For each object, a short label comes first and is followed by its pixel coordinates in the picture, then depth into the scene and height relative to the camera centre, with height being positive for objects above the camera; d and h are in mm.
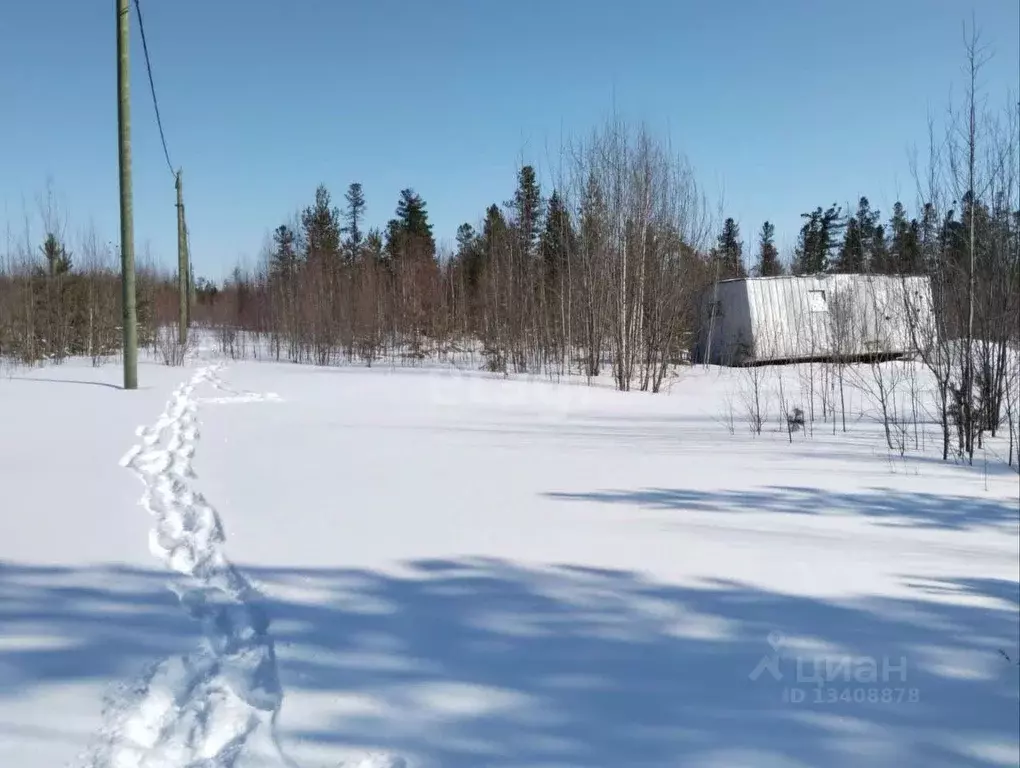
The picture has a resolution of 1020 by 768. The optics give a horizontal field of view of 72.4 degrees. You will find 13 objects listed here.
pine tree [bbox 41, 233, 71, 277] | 18188 +2967
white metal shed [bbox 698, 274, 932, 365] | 19047 +1240
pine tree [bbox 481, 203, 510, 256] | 20855 +4135
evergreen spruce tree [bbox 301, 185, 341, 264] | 33488 +7088
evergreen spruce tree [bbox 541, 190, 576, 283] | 16734 +3549
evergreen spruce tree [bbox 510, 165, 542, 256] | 21225 +5062
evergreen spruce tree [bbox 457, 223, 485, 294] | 33338 +5836
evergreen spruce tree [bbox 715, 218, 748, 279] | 23677 +3712
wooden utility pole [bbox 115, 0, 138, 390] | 9859 +2658
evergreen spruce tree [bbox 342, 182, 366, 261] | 43594 +10010
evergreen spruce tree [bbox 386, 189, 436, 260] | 37656 +8183
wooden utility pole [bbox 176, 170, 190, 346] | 18969 +2987
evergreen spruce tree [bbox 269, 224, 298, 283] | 24844 +4043
